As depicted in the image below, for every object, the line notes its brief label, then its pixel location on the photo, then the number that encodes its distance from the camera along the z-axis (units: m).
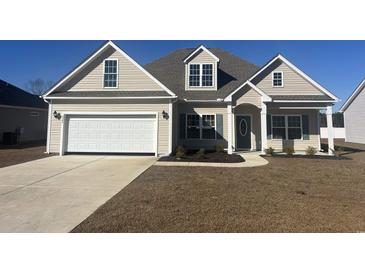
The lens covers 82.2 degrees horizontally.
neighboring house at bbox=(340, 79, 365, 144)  21.00
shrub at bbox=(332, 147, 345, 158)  12.44
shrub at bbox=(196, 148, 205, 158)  11.27
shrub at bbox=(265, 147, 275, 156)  12.20
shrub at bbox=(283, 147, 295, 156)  12.02
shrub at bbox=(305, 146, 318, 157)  11.66
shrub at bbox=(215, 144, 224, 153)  12.71
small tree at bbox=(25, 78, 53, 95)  52.19
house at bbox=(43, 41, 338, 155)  12.13
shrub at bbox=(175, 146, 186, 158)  10.70
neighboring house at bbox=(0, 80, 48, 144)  18.61
